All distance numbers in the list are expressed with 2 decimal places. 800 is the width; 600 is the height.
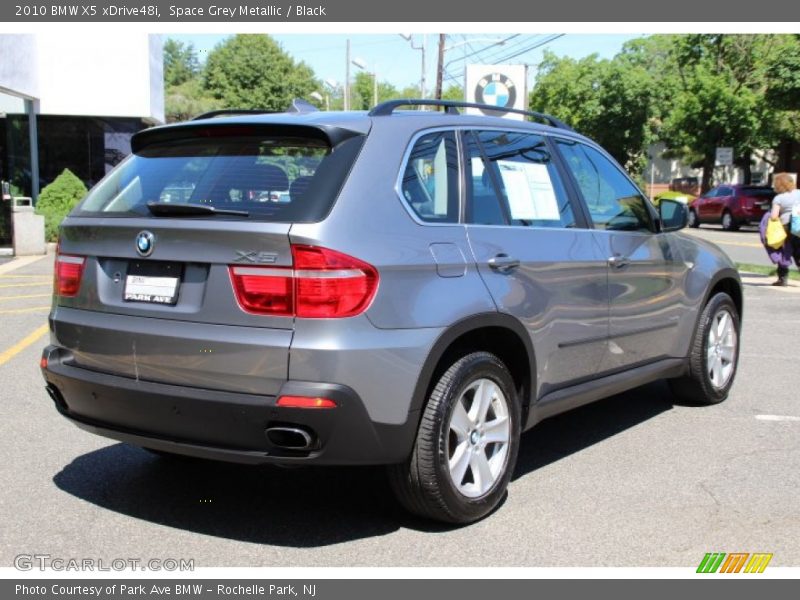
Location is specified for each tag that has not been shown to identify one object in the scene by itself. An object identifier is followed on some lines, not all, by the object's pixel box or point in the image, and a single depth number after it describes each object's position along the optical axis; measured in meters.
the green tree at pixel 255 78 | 68.31
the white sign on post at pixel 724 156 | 40.03
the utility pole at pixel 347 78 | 58.17
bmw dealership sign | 17.00
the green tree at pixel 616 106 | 53.28
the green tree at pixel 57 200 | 19.14
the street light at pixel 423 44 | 42.83
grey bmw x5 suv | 3.57
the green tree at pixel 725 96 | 41.12
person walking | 13.50
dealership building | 21.62
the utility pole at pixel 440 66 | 34.42
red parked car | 32.56
